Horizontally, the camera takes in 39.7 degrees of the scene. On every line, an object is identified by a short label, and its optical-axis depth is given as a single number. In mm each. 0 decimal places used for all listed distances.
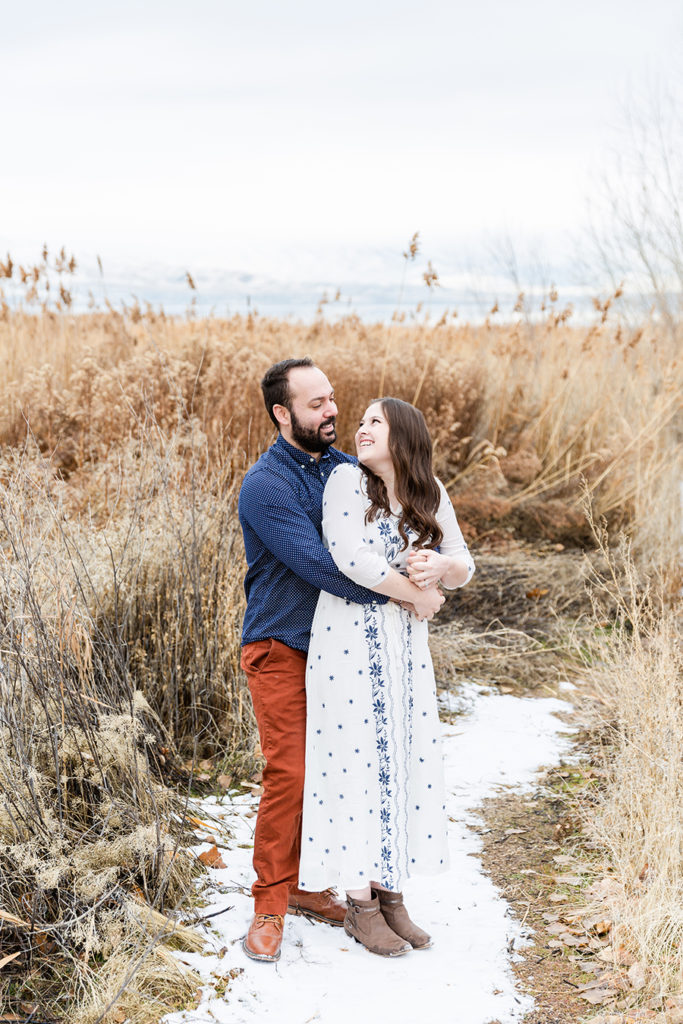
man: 2951
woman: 2826
